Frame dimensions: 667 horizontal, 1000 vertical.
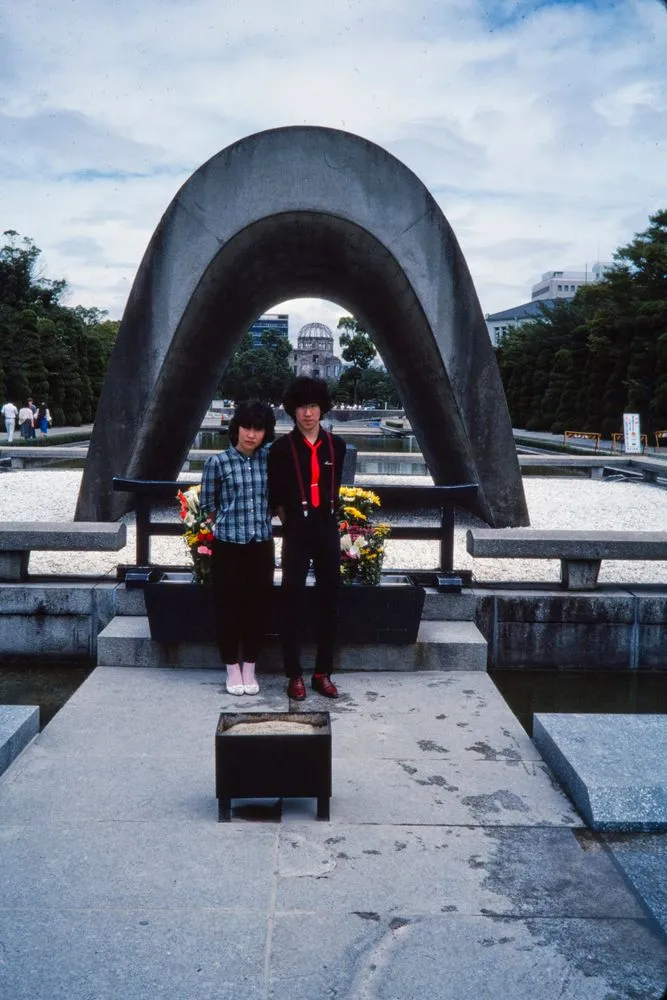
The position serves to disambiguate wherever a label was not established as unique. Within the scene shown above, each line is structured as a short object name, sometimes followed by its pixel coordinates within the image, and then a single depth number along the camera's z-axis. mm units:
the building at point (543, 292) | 103875
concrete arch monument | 8844
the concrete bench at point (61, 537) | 6469
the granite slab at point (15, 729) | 4027
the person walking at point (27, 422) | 27875
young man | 4789
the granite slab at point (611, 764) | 3533
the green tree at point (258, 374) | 72938
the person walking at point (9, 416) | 28648
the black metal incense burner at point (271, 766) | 3449
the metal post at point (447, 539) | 6426
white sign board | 20703
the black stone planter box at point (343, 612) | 5375
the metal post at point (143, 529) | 6355
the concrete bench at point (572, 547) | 6480
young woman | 4840
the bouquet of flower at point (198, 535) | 5398
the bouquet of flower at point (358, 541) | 5496
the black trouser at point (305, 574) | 4840
